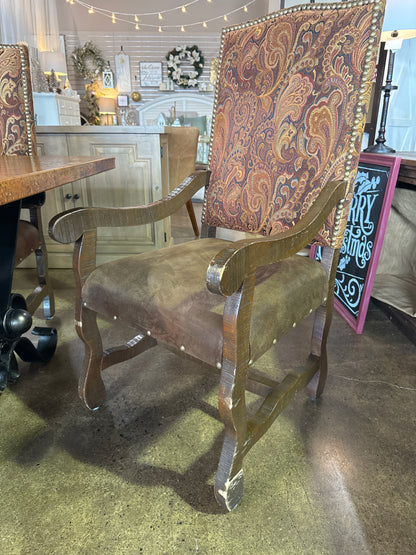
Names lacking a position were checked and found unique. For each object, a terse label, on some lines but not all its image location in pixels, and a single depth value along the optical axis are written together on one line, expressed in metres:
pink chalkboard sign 1.61
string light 6.58
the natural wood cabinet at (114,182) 2.23
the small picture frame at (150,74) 6.89
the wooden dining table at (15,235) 0.84
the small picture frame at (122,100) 7.12
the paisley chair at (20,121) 1.46
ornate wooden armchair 0.79
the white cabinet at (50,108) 3.94
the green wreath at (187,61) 6.71
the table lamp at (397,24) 1.89
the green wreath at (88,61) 6.83
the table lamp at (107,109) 7.18
